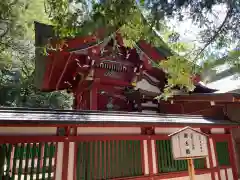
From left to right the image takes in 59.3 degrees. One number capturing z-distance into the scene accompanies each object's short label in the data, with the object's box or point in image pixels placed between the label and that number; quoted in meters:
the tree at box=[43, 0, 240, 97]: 2.81
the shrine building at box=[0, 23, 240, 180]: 4.27
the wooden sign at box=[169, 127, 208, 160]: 4.38
